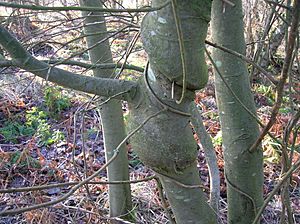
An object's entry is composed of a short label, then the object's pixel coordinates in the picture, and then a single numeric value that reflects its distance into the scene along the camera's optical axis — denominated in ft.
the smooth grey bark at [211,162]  5.64
